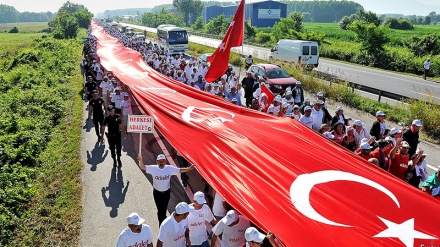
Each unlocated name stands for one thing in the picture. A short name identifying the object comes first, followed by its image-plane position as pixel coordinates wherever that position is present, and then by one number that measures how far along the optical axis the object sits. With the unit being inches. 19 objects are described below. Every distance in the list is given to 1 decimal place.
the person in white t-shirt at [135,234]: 181.3
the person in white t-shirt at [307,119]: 362.9
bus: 1403.8
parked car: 639.8
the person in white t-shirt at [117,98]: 457.4
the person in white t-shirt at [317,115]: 376.2
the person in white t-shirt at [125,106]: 432.9
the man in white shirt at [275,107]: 406.3
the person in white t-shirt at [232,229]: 192.5
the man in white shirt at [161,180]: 250.2
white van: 1015.6
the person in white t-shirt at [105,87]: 537.6
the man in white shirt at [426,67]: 970.7
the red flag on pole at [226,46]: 469.4
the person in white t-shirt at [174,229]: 191.1
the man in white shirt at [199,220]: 203.2
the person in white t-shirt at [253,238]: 164.1
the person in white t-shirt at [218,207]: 222.7
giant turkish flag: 175.2
